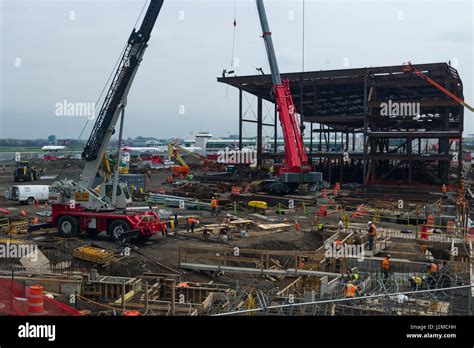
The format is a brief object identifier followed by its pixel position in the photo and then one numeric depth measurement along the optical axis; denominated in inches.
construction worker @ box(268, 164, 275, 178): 1820.6
